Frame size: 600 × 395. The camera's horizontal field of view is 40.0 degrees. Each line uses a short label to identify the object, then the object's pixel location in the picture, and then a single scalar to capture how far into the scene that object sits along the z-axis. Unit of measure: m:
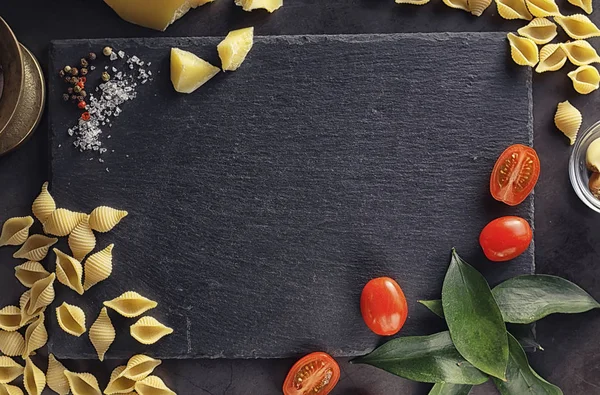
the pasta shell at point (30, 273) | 0.52
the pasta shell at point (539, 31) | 0.52
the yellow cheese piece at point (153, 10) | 0.50
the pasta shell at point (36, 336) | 0.52
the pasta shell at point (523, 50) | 0.51
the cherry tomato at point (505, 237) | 0.50
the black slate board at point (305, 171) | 0.52
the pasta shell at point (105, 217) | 0.51
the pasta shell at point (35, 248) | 0.51
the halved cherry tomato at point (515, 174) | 0.50
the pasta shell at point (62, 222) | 0.51
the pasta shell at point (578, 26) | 0.52
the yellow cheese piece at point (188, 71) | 0.50
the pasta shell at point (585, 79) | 0.52
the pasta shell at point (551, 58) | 0.52
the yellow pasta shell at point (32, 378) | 0.52
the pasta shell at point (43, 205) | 0.51
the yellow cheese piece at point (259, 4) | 0.52
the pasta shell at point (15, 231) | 0.51
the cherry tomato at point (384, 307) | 0.50
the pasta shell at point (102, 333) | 0.51
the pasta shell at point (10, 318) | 0.52
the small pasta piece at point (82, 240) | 0.51
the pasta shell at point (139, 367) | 0.51
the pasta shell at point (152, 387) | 0.52
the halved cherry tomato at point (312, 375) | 0.51
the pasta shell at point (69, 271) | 0.51
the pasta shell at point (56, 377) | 0.52
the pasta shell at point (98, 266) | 0.51
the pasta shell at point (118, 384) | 0.52
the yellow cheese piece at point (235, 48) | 0.50
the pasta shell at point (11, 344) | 0.52
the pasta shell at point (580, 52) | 0.52
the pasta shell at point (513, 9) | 0.52
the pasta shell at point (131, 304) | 0.51
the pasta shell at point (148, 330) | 0.51
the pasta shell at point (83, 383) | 0.52
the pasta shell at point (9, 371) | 0.52
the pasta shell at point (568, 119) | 0.52
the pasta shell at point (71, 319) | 0.51
